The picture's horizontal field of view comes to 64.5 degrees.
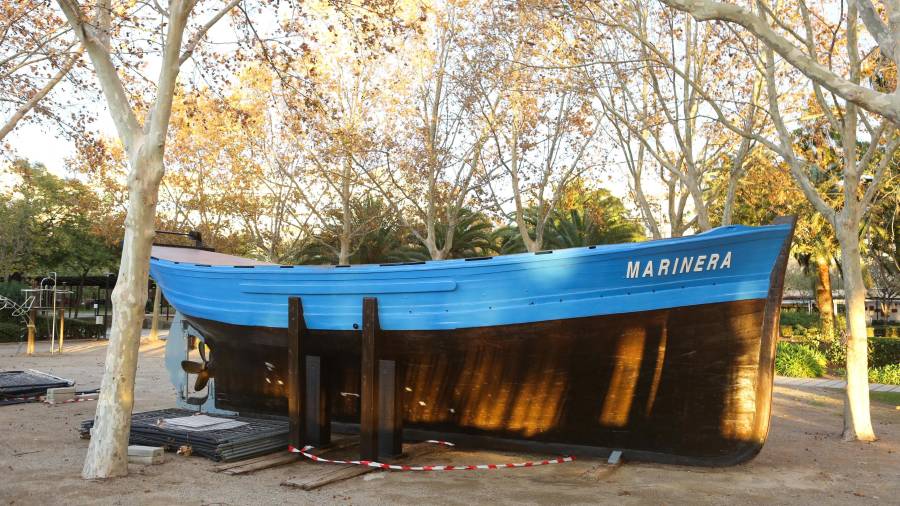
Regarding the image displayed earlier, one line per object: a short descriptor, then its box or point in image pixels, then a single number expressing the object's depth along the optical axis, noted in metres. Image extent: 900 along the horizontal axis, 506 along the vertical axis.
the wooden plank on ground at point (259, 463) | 7.01
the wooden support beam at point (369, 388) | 7.32
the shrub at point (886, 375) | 15.07
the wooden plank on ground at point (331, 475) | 6.45
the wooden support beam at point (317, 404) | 7.98
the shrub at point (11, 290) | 26.36
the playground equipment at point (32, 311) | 20.17
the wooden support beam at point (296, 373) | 7.82
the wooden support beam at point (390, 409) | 7.43
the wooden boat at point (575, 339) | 6.73
